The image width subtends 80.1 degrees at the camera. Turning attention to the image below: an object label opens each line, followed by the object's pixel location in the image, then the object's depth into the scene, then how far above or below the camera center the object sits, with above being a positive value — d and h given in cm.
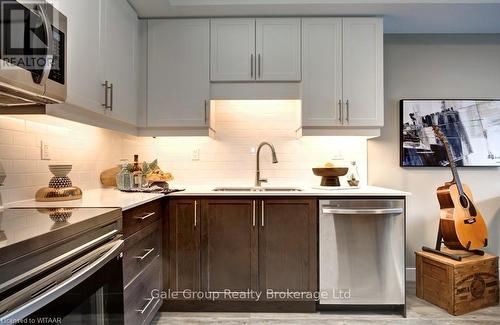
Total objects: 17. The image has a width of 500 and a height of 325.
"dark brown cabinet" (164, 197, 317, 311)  219 -59
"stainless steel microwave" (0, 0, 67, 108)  108 +44
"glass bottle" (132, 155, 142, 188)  232 -10
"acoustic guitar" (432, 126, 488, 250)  229 -42
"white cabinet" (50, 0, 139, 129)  164 +71
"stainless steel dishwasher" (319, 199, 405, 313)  214 -63
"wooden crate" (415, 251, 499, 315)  218 -89
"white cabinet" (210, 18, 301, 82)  248 +97
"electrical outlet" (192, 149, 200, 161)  284 +11
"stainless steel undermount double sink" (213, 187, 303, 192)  246 -20
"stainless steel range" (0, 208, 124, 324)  75 -32
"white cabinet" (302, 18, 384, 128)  247 +78
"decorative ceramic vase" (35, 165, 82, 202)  173 -14
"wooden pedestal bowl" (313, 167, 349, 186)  248 -7
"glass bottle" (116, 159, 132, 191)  225 -12
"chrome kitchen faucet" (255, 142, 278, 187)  268 -9
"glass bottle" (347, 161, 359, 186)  263 -10
